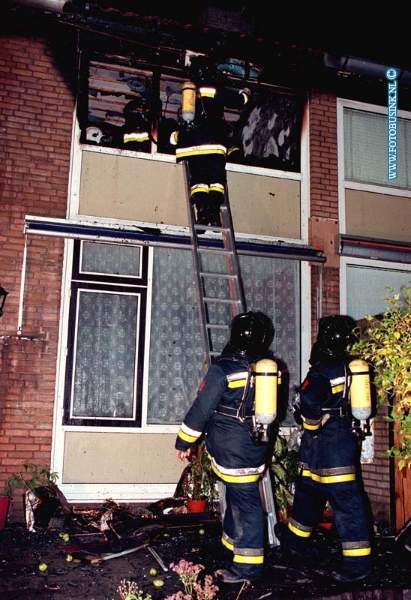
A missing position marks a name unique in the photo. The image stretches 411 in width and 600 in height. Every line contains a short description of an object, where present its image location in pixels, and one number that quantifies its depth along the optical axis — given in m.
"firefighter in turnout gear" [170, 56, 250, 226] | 5.88
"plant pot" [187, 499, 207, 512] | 5.50
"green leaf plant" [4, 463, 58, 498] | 5.55
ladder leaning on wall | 4.90
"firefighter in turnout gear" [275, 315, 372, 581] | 3.89
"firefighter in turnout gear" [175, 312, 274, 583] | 3.74
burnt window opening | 6.75
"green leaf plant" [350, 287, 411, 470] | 4.09
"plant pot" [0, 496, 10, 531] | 5.14
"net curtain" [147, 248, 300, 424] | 6.41
